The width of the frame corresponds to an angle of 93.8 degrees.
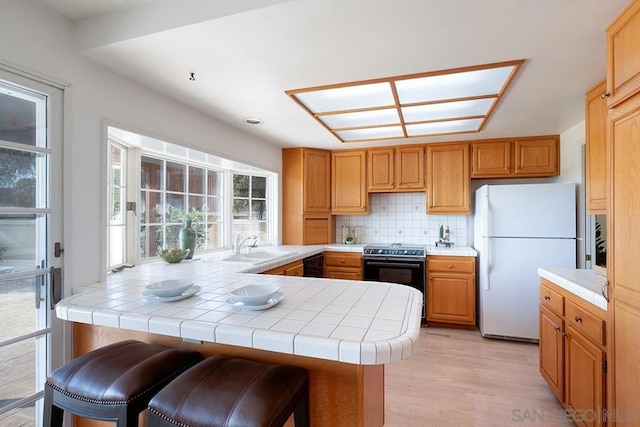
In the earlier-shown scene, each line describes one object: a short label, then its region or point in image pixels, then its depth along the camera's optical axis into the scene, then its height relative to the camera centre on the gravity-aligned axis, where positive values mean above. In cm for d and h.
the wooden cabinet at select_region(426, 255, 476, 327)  332 -87
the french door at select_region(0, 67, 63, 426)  137 -12
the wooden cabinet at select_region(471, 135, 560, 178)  329 +64
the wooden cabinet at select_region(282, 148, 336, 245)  390 +27
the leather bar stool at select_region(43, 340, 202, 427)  97 -58
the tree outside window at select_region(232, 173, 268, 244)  355 +11
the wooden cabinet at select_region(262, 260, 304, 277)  273 -54
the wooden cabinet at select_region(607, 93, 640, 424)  124 -18
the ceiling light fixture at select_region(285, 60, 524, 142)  189 +86
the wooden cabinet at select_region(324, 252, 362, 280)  370 -65
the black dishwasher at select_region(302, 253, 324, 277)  338 -61
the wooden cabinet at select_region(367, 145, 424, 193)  376 +57
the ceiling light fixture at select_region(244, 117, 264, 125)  272 +87
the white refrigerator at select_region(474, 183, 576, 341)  286 -33
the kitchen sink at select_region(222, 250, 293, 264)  277 -42
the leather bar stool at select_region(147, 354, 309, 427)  86 -56
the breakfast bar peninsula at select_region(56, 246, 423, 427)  97 -40
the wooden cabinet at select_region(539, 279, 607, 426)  149 -80
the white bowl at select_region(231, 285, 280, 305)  122 -35
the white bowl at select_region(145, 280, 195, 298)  135 -34
